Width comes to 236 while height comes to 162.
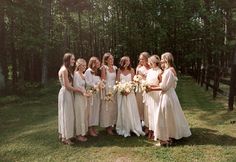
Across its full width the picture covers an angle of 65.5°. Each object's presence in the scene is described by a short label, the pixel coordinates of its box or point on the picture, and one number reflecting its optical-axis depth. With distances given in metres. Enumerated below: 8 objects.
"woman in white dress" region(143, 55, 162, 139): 4.77
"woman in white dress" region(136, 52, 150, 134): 5.21
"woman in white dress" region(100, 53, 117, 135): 5.15
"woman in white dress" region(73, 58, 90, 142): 4.83
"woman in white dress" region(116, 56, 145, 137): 5.13
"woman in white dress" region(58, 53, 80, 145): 4.68
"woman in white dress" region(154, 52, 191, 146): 4.44
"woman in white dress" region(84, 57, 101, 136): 4.99
